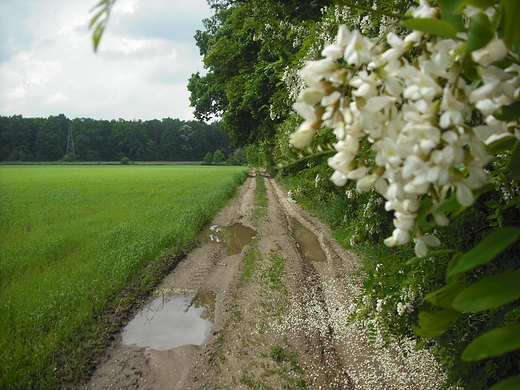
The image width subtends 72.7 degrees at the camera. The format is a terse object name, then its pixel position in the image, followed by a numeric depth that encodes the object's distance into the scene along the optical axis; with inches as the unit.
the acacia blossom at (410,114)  19.9
